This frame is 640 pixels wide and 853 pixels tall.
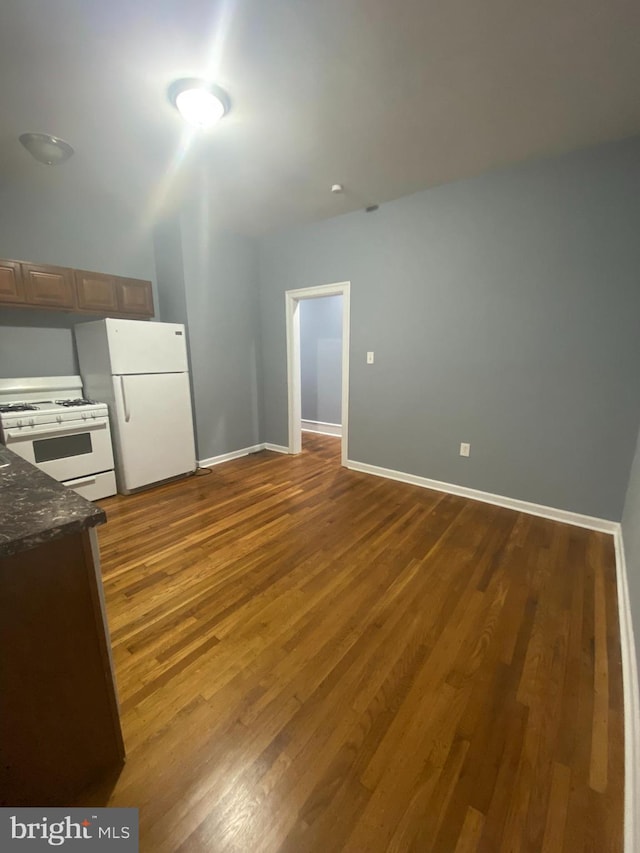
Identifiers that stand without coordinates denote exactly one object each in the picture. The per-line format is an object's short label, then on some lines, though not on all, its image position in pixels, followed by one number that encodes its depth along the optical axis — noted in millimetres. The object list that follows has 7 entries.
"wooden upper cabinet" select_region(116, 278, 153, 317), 3227
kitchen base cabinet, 838
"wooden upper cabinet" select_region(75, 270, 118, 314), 2961
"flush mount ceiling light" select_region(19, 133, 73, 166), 2173
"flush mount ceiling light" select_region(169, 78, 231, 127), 1780
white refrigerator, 3006
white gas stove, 2586
